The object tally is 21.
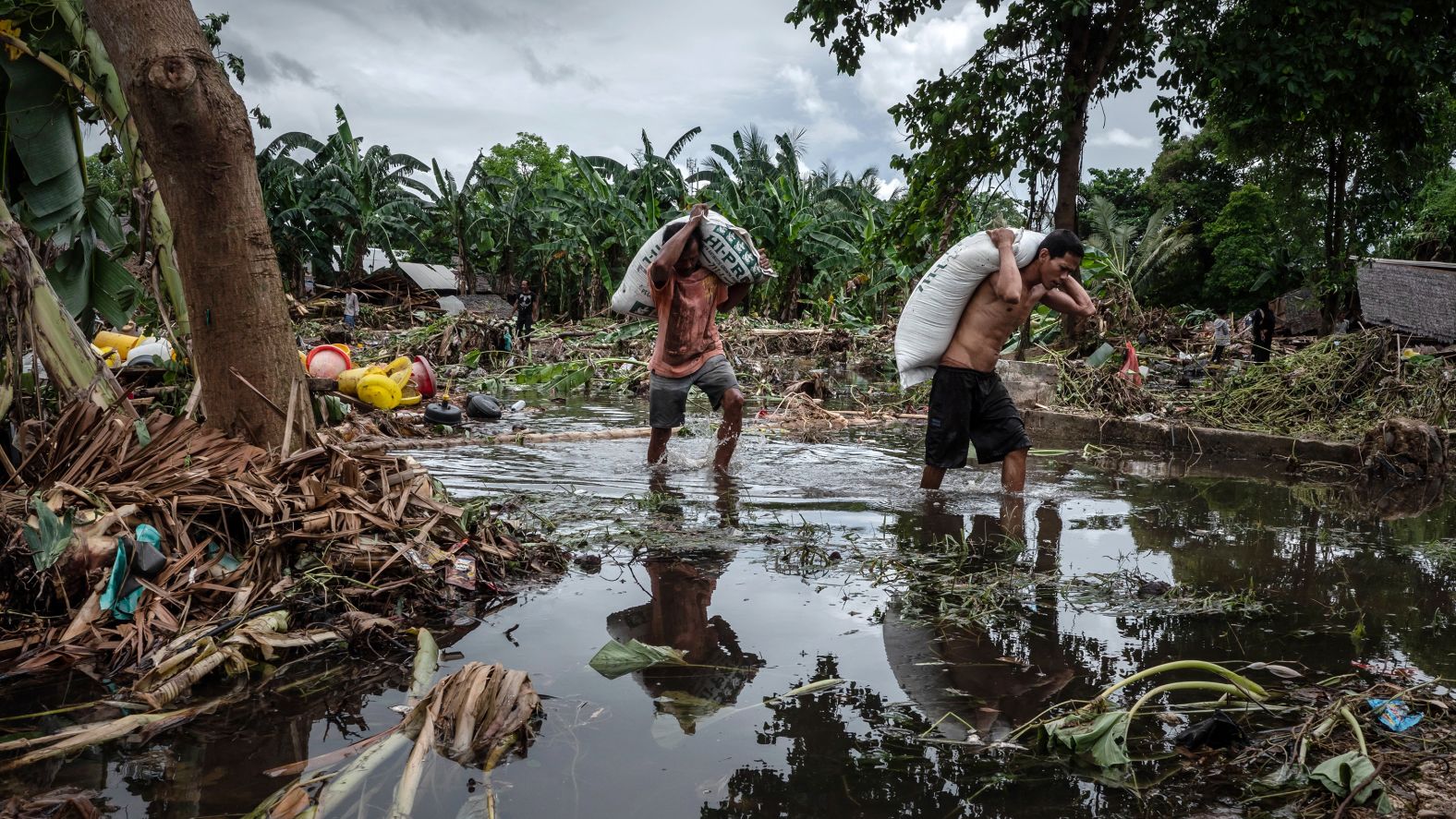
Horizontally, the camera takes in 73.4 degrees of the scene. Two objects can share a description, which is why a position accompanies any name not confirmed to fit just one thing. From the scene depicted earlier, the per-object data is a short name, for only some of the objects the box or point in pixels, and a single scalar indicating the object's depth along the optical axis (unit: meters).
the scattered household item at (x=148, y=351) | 7.14
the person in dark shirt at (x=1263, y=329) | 14.22
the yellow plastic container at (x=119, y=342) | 8.27
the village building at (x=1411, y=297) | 10.91
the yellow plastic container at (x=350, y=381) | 8.88
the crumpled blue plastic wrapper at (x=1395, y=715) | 2.28
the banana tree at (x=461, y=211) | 30.05
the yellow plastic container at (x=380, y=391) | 8.90
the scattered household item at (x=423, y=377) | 10.34
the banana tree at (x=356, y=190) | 27.78
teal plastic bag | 2.83
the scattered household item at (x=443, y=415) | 8.96
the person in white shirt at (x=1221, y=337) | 14.82
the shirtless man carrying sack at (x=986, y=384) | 5.52
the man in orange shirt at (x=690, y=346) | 6.16
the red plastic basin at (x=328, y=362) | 9.05
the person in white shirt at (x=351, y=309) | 23.39
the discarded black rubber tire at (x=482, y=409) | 9.77
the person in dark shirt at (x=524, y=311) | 22.34
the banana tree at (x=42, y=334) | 3.43
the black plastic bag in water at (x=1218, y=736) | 2.24
